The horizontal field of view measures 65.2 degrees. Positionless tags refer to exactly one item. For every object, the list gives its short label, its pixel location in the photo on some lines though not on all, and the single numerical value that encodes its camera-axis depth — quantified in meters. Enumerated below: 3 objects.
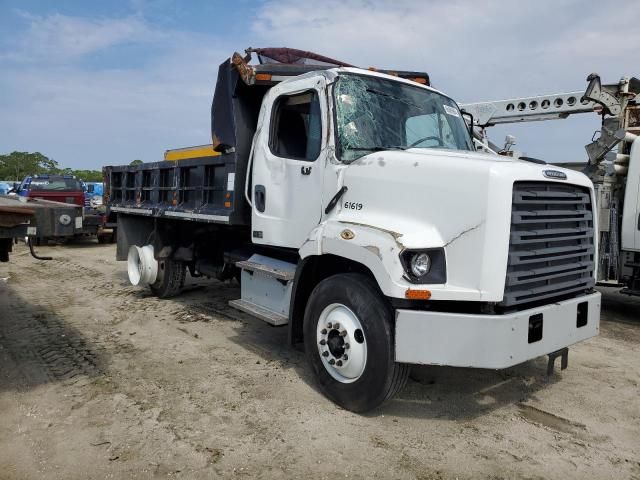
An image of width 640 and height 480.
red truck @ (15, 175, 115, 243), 15.64
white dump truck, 3.34
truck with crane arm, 6.75
